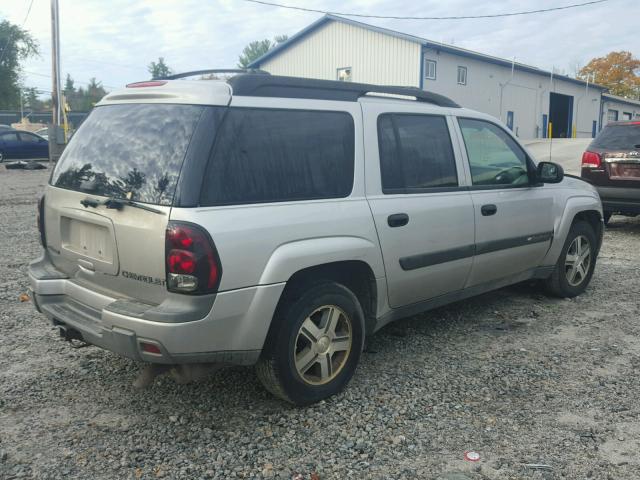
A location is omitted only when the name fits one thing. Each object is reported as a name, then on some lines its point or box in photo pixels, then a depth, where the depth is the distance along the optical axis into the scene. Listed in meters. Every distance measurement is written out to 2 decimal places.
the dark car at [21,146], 24.25
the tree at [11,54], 46.72
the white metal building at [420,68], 29.03
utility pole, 24.94
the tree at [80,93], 79.56
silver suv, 2.89
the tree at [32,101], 82.58
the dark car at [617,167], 8.52
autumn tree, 64.50
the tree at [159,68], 95.08
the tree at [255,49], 92.00
